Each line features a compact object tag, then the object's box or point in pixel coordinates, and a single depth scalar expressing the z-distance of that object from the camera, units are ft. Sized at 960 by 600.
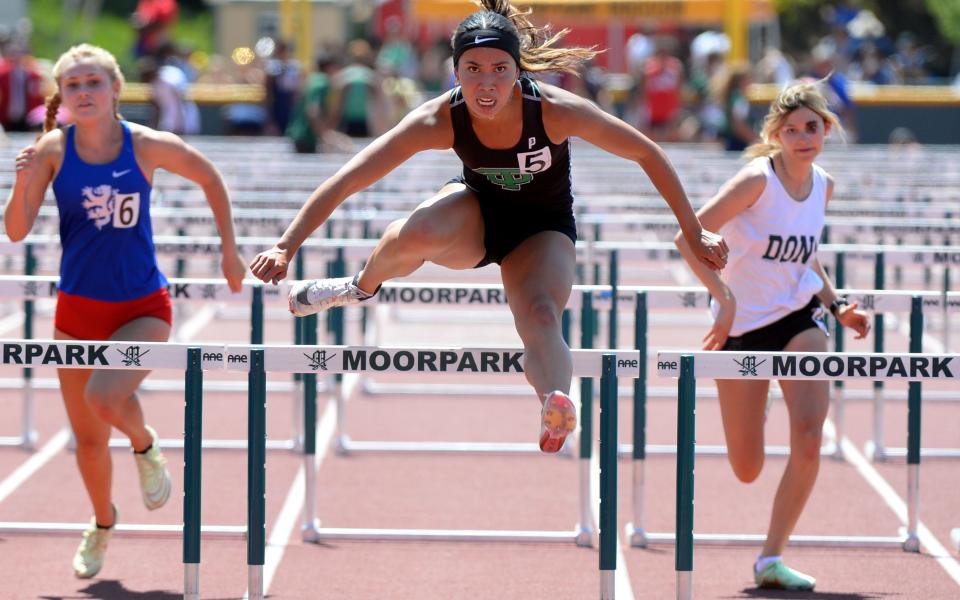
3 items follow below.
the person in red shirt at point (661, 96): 147.84
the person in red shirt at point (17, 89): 137.08
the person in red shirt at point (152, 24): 169.68
